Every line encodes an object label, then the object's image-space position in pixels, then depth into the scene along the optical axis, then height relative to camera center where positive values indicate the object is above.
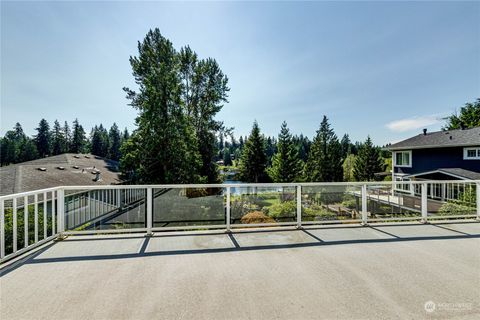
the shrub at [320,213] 4.41 -1.07
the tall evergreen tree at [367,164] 29.97 -0.31
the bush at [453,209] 4.91 -1.10
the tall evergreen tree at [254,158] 26.42 +0.45
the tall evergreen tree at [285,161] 24.77 +0.08
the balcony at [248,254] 1.91 -1.28
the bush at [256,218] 4.14 -1.10
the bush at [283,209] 4.23 -0.95
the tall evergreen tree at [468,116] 25.70 +5.79
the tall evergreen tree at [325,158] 26.38 +0.48
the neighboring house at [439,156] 12.40 +0.41
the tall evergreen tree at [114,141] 53.92 +5.39
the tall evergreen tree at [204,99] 19.03 +5.83
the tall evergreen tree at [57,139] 48.57 +5.18
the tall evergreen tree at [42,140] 48.34 +4.87
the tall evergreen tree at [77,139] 49.75 +5.33
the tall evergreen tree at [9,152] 43.84 +1.95
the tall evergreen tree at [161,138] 12.92 +1.44
